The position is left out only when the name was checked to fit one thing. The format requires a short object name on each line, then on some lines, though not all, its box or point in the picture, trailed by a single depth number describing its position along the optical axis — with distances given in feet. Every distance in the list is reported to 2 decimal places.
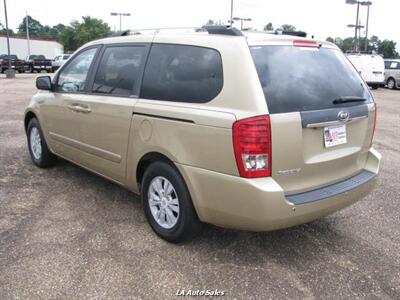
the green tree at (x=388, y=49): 299.99
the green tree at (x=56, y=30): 433.60
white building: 189.93
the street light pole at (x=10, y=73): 101.91
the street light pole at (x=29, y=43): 205.19
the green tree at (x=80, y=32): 291.79
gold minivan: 10.05
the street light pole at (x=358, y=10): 131.71
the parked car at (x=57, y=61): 135.54
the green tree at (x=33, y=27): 408.38
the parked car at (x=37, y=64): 135.33
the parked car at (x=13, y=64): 121.90
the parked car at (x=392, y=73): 85.20
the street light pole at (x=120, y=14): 203.51
